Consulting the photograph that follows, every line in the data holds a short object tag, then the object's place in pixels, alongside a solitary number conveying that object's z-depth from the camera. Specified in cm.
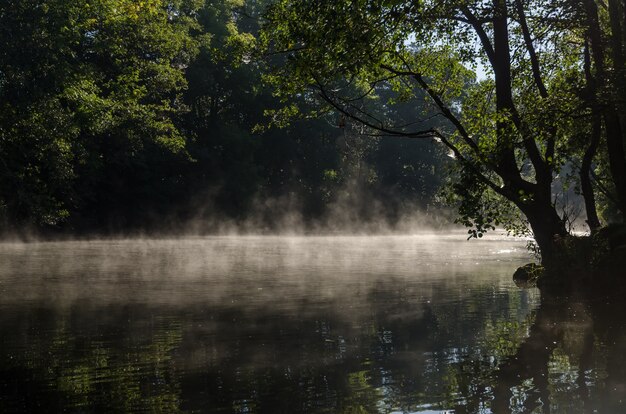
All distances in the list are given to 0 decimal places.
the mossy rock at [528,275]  2197
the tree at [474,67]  1664
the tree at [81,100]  3947
